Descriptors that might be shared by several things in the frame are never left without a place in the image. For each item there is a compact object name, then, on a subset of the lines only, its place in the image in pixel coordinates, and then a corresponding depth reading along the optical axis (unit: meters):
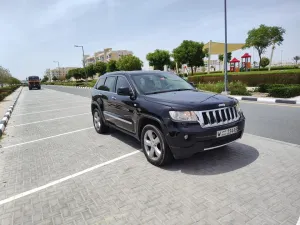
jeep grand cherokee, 3.55
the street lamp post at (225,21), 15.89
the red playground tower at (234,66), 41.16
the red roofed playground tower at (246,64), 39.76
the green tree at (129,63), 56.66
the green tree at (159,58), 63.06
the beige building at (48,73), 179.01
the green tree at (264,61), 73.75
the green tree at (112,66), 66.75
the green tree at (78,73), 91.31
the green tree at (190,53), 48.72
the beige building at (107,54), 112.19
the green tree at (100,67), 75.81
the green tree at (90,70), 79.07
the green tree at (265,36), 36.91
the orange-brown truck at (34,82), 51.41
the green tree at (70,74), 97.84
